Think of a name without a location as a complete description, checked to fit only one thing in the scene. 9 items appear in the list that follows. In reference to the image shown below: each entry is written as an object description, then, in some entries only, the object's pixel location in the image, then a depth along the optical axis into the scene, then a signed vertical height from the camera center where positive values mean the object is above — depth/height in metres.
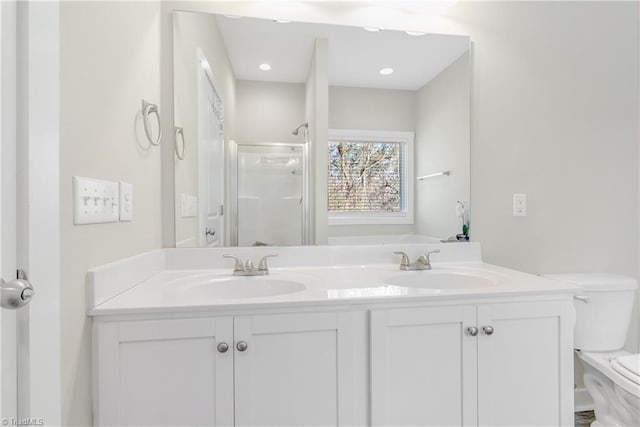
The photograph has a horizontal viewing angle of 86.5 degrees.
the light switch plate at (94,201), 0.87 +0.04
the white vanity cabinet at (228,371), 0.97 -0.47
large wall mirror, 1.58 +0.39
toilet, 1.53 -0.53
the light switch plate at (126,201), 1.12 +0.04
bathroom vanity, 0.98 -0.44
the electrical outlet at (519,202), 1.78 +0.05
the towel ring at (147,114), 1.27 +0.38
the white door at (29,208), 0.62 +0.01
